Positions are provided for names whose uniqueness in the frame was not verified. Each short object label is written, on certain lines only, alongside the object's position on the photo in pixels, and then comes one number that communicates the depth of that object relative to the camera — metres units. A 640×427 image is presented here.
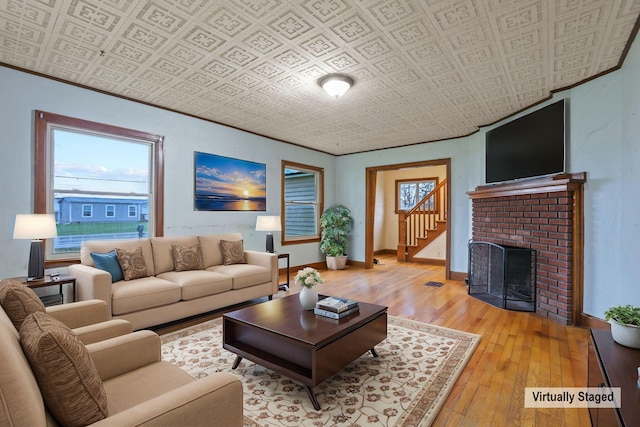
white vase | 2.56
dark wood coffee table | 1.96
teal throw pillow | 3.09
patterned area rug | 1.86
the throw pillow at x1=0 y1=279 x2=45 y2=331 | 1.34
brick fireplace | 3.35
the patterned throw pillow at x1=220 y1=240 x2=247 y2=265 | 4.16
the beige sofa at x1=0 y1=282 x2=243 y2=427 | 0.79
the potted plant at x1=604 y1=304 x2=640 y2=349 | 1.78
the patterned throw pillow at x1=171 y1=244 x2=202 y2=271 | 3.70
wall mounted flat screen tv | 3.54
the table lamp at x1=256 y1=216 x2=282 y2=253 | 4.93
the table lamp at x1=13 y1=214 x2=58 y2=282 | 2.70
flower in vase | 2.51
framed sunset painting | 4.60
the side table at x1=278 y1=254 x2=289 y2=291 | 4.76
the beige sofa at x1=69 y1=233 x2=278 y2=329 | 2.83
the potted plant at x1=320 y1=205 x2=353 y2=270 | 6.63
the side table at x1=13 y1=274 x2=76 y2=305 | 2.68
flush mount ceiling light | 3.16
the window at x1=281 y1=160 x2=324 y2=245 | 6.14
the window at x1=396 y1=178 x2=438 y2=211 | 8.83
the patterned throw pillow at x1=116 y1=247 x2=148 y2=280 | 3.23
